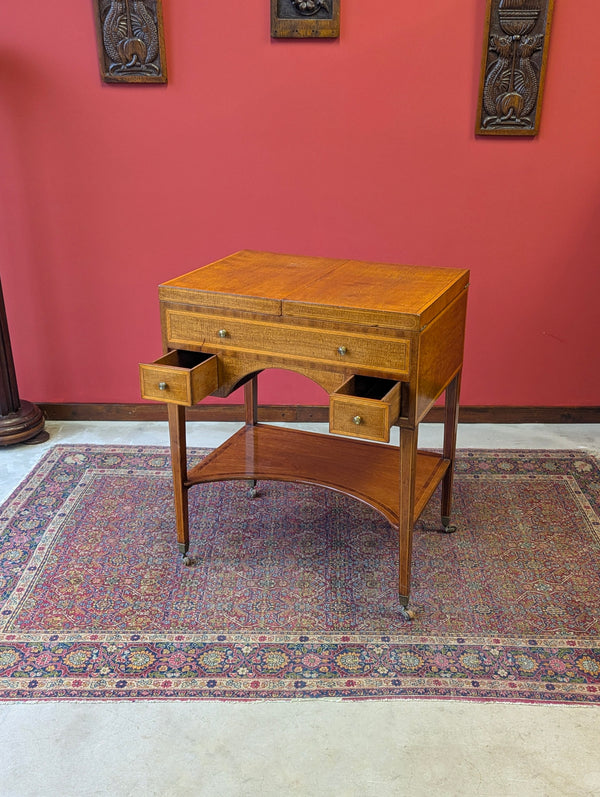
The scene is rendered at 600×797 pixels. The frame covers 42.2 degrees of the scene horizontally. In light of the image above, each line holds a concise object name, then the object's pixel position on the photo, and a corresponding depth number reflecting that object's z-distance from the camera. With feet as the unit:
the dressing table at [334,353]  6.70
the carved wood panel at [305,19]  10.00
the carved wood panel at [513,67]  9.95
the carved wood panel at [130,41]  10.12
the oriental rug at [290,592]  6.76
